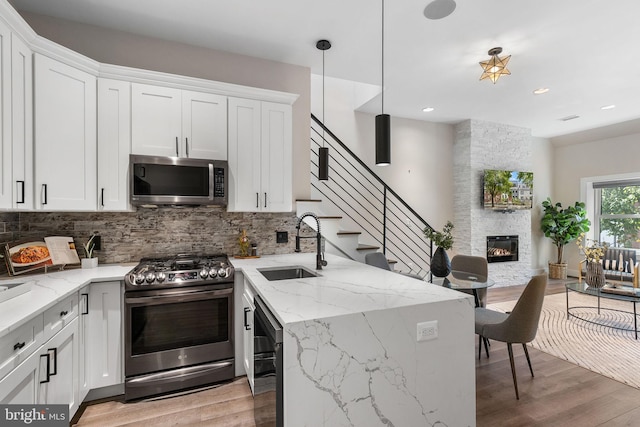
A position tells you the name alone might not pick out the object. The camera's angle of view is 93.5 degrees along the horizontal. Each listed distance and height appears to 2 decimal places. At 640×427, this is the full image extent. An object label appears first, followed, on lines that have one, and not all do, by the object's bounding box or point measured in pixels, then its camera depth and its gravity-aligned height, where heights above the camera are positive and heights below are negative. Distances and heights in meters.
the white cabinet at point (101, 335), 2.17 -0.89
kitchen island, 1.31 -0.68
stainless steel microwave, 2.51 +0.29
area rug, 2.81 -1.42
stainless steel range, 2.25 -0.89
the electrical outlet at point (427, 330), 1.52 -0.59
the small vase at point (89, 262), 2.52 -0.40
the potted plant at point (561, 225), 6.16 -0.24
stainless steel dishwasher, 1.31 -0.77
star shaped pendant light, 3.16 +1.61
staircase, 4.75 +0.14
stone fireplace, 5.48 +0.40
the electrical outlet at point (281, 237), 3.34 -0.25
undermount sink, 2.55 -0.51
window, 5.73 +0.01
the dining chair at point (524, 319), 2.30 -0.82
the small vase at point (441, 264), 2.91 -0.49
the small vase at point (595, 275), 3.66 -0.76
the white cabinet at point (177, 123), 2.58 +0.82
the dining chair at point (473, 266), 3.29 -0.61
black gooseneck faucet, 2.36 -0.34
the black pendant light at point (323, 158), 3.02 +0.56
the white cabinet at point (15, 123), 1.82 +0.59
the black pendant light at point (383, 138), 1.99 +0.51
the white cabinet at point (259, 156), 2.91 +0.58
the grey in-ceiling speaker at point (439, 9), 2.41 +1.69
